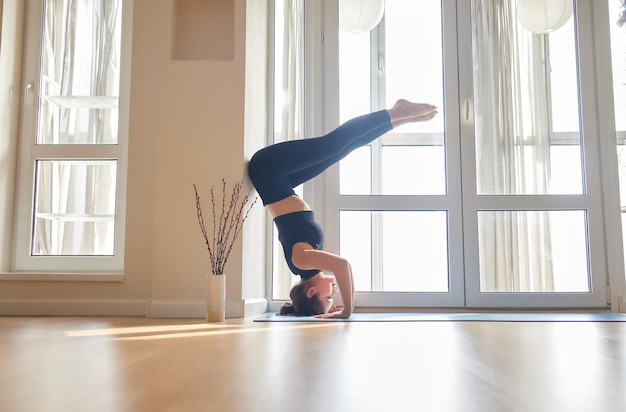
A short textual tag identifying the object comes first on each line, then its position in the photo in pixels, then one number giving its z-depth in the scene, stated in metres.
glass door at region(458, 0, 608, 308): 3.88
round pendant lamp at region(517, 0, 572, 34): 3.96
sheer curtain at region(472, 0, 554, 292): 3.90
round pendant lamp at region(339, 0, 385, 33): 3.99
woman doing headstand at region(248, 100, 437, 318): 3.25
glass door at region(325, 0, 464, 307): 3.91
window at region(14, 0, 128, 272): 3.80
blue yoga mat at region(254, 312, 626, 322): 3.09
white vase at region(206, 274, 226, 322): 3.09
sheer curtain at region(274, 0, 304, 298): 4.02
